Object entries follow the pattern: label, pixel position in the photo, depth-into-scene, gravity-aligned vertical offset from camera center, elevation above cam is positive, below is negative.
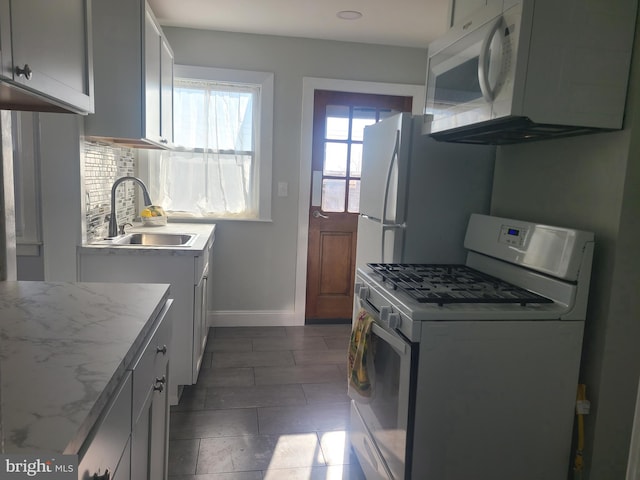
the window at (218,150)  3.88 +0.18
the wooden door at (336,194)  4.11 -0.13
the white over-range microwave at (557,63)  1.53 +0.40
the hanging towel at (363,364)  1.88 -0.71
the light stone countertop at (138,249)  2.62 -0.43
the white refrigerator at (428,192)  2.39 -0.05
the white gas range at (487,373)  1.57 -0.62
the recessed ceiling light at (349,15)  3.30 +1.11
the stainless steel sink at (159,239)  3.27 -0.46
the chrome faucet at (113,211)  2.91 -0.26
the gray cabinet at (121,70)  2.54 +0.51
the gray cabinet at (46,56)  1.06 +0.27
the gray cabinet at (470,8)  1.65 +0.68
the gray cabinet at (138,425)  0.87 -0.55
